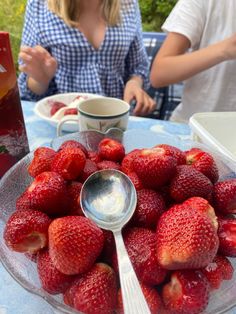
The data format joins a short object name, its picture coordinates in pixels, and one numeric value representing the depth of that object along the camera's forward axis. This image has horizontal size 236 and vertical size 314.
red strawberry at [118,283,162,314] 0.28
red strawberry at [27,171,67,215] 0.35
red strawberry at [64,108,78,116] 0.71
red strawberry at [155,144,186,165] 0.41
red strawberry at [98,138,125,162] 0.45
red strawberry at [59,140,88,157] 0.44
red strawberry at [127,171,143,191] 0.39
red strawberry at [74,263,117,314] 0.27
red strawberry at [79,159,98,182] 0.40
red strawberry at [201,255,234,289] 0.30
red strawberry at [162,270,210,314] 0.27
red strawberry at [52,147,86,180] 0.38
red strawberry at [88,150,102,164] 0.46
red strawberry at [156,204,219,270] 0.28
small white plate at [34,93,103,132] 0.66
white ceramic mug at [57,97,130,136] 0.56
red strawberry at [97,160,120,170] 0.42
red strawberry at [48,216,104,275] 0.29
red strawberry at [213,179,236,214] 0.37
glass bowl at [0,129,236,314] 0.29
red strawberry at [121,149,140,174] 0.42
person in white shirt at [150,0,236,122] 0.85
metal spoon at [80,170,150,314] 0.29
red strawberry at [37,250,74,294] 0.30
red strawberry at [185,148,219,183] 0.41
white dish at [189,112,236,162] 0.61
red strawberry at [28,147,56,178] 0.41
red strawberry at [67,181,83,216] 0.36
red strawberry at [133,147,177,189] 0.37
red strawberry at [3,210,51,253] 0.31
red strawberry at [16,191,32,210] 0.35
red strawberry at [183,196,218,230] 0.32
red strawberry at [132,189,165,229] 0.35
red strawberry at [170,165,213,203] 0.36
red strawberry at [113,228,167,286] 0.30
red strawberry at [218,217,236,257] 0.32
